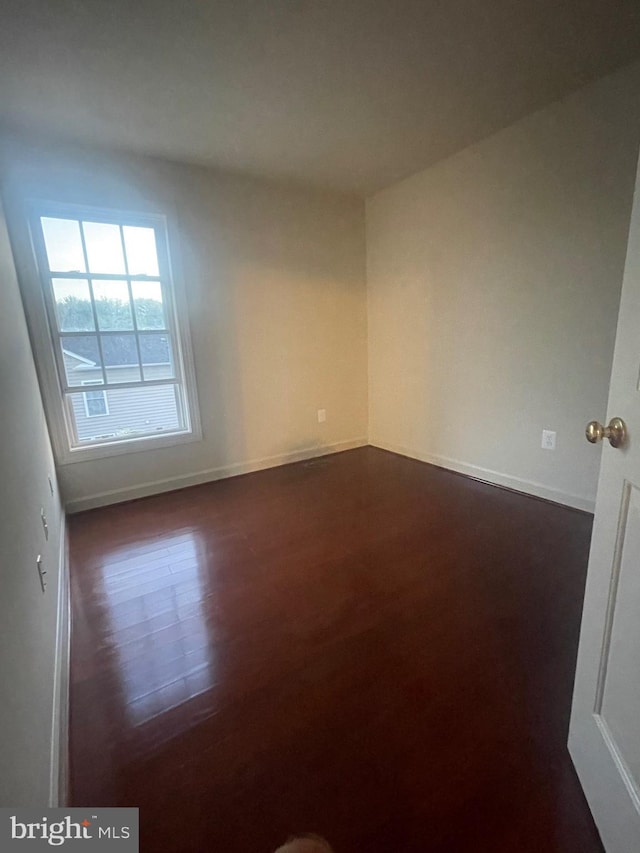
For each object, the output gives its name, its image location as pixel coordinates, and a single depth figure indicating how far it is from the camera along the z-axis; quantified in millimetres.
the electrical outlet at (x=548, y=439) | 2641
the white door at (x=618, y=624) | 798
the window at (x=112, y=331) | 2672
